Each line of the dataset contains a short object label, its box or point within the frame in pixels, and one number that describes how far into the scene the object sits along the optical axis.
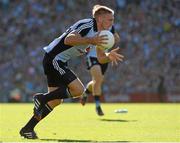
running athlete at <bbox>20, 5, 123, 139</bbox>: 18.81
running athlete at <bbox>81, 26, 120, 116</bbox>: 32.41
